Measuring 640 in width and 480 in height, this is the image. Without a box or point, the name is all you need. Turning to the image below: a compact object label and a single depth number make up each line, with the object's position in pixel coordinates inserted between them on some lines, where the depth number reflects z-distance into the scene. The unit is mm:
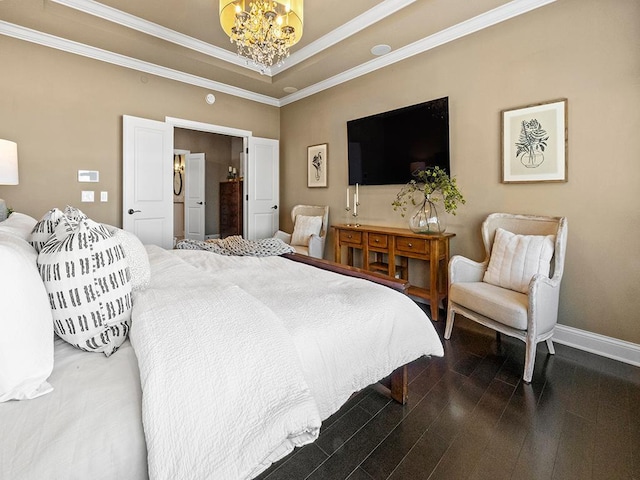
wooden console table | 2949
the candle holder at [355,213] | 4105
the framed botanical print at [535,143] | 2467
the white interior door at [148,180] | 3672
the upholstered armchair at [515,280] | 2033
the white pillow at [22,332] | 734
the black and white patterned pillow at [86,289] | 930
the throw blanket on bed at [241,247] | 2592
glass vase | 3145
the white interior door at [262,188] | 4883
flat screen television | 3186
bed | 692
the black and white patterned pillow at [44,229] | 1268
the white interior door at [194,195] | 6898
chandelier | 2158
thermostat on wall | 3462
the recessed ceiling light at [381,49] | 3312
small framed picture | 4508
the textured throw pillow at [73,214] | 1333
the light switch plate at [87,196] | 3484
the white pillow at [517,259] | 2260
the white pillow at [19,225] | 1279
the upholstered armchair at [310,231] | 4160
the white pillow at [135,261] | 1285
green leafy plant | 2996
